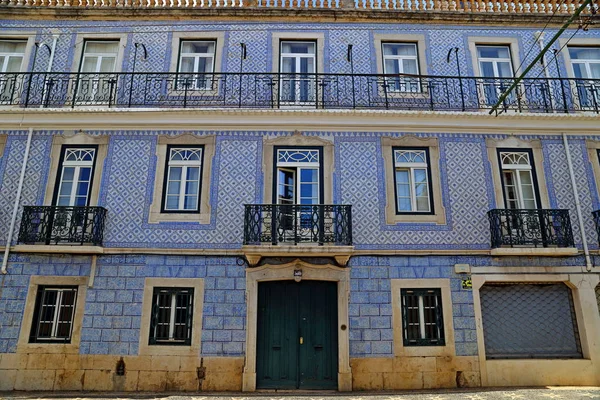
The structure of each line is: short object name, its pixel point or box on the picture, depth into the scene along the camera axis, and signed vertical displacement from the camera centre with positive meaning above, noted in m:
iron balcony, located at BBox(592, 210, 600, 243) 8.65 +2.13
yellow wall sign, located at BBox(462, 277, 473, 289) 8.36 +0.81
